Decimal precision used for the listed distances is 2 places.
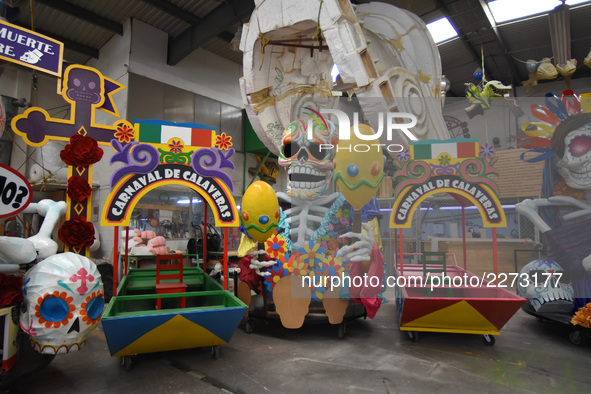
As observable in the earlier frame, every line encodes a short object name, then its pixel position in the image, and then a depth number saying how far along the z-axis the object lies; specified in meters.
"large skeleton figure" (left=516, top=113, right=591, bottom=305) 4.40
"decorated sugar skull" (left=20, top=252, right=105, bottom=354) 2.66
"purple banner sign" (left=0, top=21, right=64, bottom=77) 2.94
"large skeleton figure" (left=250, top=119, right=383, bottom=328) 4.19
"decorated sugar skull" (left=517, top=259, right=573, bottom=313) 4.38
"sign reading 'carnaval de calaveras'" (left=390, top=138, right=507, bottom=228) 4.18
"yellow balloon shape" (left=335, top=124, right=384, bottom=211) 3.78
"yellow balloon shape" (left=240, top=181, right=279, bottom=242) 3.96
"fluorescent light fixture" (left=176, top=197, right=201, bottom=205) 9.53
